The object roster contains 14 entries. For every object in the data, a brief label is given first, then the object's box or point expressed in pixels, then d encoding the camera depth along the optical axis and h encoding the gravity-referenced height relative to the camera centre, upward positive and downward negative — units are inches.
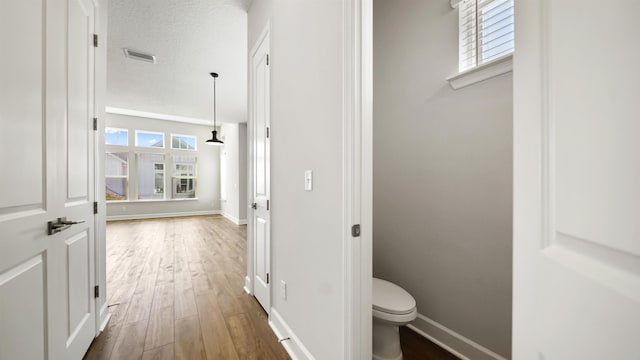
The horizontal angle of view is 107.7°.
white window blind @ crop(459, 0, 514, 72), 55.1 +37.0
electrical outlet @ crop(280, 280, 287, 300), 66.5 -31.7
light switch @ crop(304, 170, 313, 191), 53.4 +0.0
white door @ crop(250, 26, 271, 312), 78.7 +4.5
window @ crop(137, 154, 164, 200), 258.2 +4.6
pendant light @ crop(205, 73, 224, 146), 158.5 +38.6
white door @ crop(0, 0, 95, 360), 34.6 +0.5
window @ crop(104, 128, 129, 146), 243.9 +46.1
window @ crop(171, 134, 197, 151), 275.3 +45.8
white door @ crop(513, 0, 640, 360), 11.8 -0.1
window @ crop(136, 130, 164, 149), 257.3 +46.2
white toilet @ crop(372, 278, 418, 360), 51.8 -30.8
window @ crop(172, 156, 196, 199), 277.3 +3.8
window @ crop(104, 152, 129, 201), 244.8 +5.4
